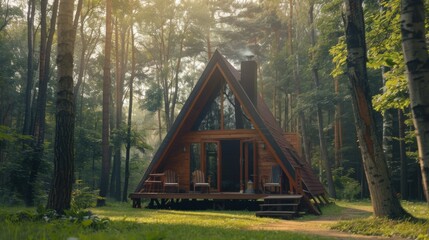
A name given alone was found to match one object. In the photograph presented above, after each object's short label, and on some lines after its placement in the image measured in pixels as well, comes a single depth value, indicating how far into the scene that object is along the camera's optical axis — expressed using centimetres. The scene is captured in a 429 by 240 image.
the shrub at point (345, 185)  2748
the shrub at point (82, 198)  1750
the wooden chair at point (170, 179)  1825
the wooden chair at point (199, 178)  1811
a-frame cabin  1747
